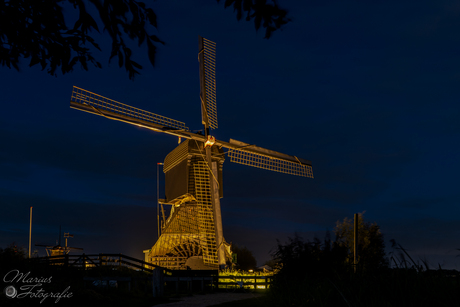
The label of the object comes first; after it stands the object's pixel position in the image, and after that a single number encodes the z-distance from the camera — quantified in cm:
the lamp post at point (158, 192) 3547
